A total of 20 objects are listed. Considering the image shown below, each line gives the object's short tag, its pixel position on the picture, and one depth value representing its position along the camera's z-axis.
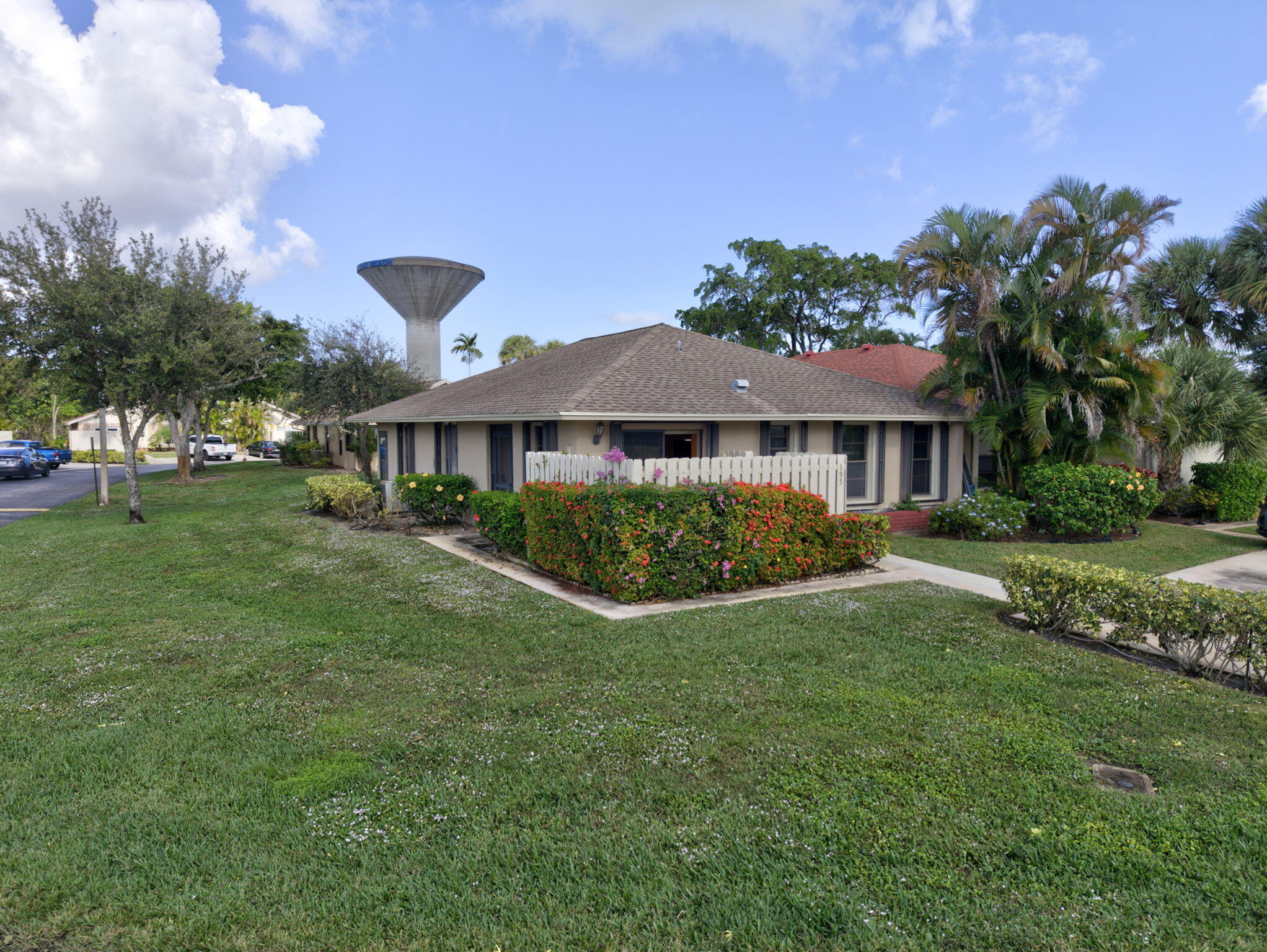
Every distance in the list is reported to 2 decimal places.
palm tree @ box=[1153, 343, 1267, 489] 16.34
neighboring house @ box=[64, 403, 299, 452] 62.09
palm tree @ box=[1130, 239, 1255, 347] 19.20
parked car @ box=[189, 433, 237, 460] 50.06
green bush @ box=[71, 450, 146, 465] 48.03
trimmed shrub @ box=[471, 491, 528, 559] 11.35
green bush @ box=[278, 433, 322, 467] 37.94
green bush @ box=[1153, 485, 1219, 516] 16.23
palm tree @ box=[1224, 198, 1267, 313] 17.81
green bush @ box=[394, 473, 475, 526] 15.09
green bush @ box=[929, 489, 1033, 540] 13.49
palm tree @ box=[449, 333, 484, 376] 72.75
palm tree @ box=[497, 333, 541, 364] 59.59
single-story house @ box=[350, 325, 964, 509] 12.91
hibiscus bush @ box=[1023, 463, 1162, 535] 13.23
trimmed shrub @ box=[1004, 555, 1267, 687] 5.61
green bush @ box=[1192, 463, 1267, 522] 16.14
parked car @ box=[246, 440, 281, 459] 51.91
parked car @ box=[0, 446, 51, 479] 29.59
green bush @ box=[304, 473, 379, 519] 16.22
